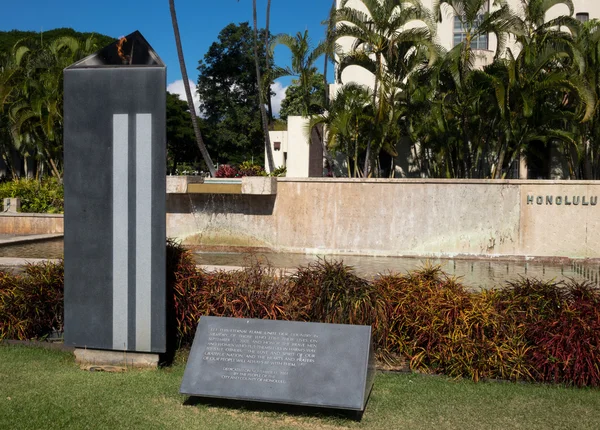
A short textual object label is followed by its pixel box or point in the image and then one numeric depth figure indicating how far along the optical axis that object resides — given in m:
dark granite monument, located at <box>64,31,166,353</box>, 6.45
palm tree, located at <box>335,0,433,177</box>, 16.75
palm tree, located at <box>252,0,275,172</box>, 25.84
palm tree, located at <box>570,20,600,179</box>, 17.42
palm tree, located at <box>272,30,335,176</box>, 20.06
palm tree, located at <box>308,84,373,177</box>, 18.19
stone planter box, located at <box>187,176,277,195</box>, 15.62
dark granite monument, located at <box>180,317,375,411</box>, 5.38
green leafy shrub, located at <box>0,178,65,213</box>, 20.36
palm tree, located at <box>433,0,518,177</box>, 17.00
